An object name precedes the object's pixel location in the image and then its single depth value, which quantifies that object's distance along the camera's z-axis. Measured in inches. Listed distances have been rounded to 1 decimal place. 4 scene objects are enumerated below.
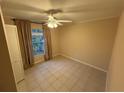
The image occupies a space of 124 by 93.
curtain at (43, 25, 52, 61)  166.1
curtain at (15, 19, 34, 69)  122.1
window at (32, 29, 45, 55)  156.6
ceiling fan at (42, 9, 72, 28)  77.1
